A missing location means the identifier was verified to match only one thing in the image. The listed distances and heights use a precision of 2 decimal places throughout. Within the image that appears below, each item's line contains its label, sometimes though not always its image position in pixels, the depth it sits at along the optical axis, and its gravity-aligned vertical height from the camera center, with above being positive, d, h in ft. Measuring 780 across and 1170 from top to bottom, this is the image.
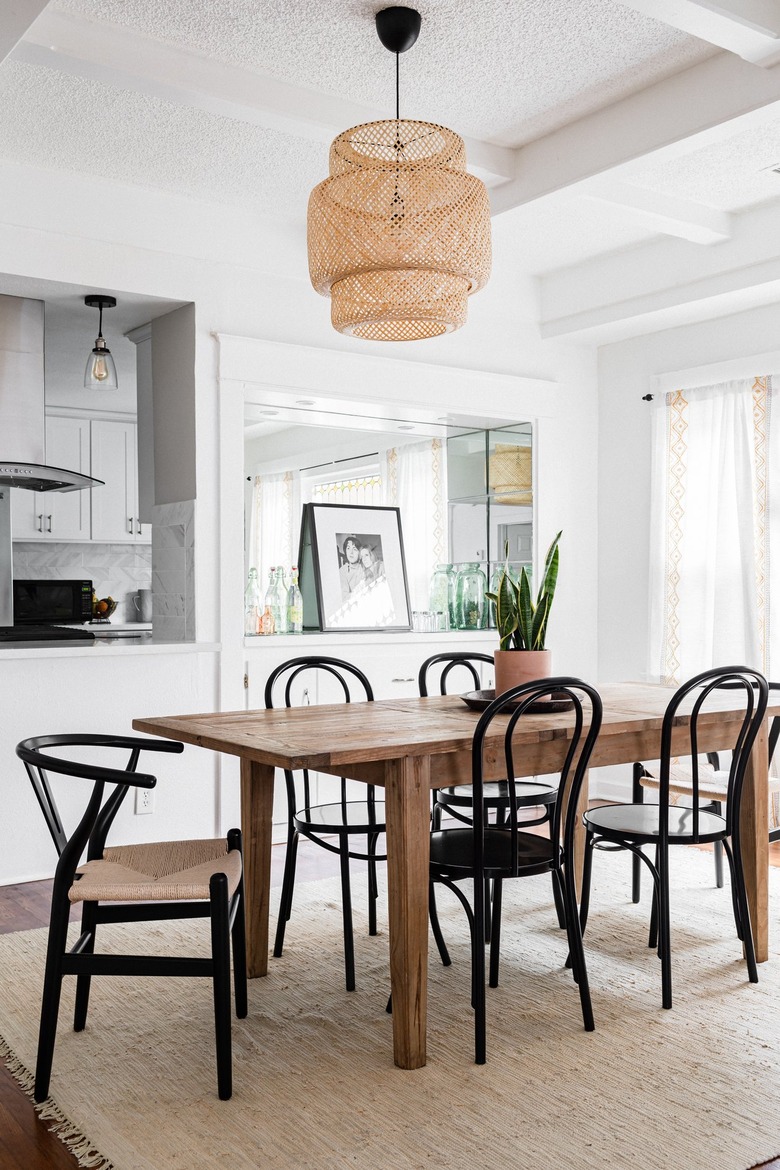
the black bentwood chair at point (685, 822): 8.95 -2.15
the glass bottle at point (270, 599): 16.44 -0.13
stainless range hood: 13.88 +2.70
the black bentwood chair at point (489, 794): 9.52 -2.06
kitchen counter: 12.59 -0.70
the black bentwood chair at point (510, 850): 7.77 -2.15
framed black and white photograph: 16.96 +0.35
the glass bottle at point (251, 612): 16.62 -0.33
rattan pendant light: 8.72 +3.06
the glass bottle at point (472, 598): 17.94 -0.15
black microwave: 22.36 -0.21
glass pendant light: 14.30 +3.04
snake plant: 9.98 -0.24
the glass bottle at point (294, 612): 16.48 -0.34
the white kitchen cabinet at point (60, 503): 22.52 +1.95
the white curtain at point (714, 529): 15.60 +0.89
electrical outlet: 13.51 -2.69
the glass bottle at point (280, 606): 16.55 -0.24
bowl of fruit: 22.67 -0.34
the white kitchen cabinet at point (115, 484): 23.43 +2.41
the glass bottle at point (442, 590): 18.29 -0.01
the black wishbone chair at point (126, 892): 7.06 -2.07
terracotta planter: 9.94 -0.74
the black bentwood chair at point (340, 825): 9.39 -2.15
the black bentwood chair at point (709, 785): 10.96 -2.21
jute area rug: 6.61 -3.50
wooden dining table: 7.68 -1.40
